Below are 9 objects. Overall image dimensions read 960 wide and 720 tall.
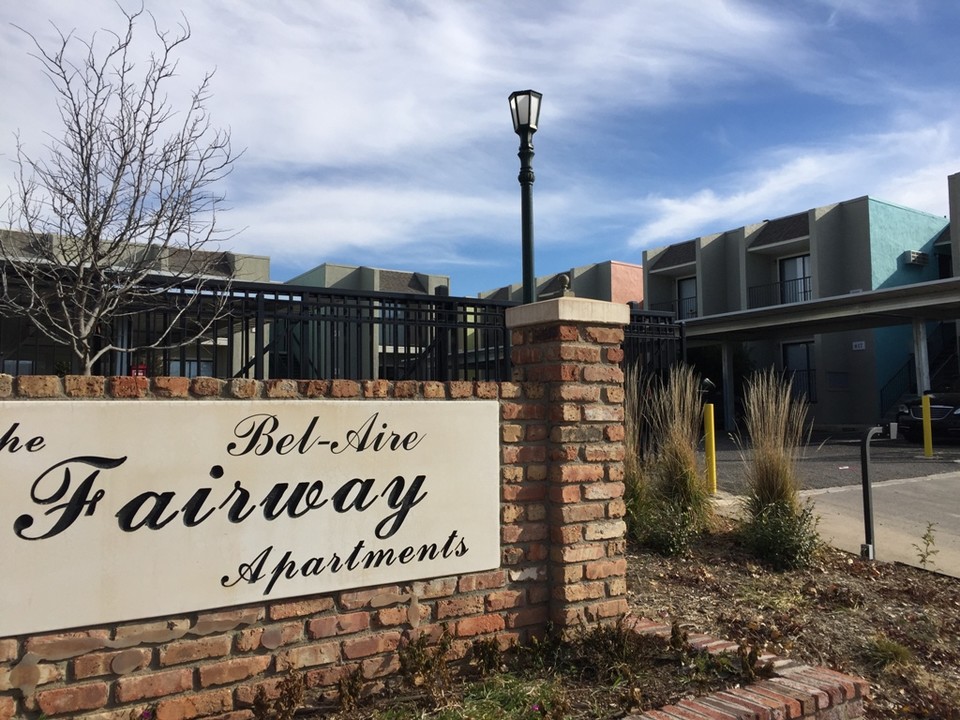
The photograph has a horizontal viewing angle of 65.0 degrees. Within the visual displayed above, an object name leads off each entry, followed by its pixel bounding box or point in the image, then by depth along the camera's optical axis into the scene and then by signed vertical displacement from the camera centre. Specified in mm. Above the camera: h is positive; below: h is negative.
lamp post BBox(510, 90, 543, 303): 6945 +2361
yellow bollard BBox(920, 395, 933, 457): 13477 -710
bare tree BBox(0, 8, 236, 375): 5082 +1089
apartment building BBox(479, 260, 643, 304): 36875 +5914
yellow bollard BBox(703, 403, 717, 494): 7872 -540
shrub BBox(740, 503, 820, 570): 5570 -1048
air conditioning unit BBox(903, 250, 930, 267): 26688 +4884
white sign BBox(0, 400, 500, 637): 2600 -386
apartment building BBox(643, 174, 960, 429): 23797 +3848
